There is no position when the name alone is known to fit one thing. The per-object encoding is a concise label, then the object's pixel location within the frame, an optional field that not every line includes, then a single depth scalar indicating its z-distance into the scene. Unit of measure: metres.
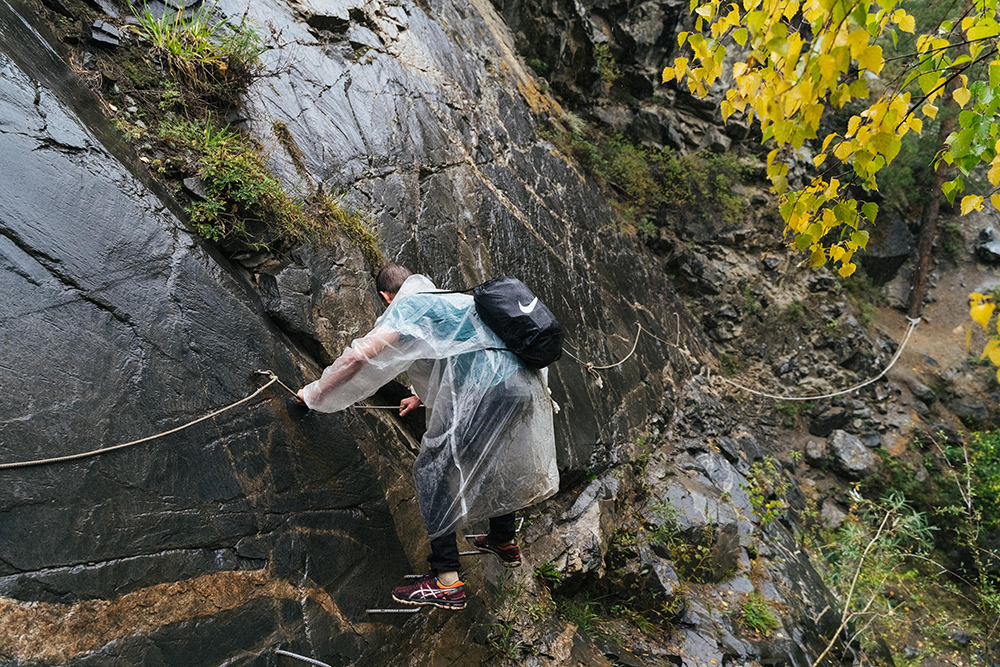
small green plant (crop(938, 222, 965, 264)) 12.56
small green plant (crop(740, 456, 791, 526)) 6.90
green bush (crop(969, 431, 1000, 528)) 9.15
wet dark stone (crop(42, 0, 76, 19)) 3.35
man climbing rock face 2.94
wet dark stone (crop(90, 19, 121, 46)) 3.47
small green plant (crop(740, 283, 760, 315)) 10.32
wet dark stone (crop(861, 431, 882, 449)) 10.14
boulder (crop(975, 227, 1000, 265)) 12.29
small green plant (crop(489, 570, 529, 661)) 3.93
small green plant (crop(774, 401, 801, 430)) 10.08
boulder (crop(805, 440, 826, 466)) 9.82
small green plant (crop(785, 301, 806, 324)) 10.48
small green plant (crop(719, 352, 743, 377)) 10.04
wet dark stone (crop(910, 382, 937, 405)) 10.91
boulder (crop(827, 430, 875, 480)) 9.70
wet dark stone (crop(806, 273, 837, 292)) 10.80
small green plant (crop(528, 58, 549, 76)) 9.56
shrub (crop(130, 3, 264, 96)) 3.62
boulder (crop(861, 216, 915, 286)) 12.16
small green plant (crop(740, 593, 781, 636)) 5.36
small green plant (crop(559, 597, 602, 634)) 4.60
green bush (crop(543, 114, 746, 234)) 9.70
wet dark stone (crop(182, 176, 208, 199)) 3.29
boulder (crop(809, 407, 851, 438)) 10.11
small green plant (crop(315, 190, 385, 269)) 3.98
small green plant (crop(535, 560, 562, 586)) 4.61
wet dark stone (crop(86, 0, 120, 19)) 3.55
